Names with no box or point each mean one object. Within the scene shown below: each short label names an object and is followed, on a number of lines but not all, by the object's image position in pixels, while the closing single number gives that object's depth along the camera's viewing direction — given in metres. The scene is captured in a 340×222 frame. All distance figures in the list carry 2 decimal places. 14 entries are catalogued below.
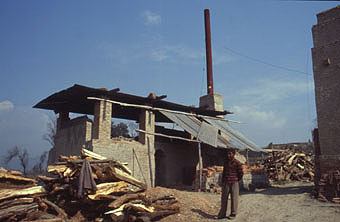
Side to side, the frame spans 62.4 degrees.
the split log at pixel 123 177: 8.47
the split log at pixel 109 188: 7.82
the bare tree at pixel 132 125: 43.17
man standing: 7.66
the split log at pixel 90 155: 9.09
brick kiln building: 12.74
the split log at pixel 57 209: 7.57
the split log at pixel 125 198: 7.63
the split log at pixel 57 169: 8.33
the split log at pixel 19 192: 7.62
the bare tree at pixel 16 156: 35.50
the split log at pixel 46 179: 8.57
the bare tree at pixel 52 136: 34.27
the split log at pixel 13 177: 8.60
